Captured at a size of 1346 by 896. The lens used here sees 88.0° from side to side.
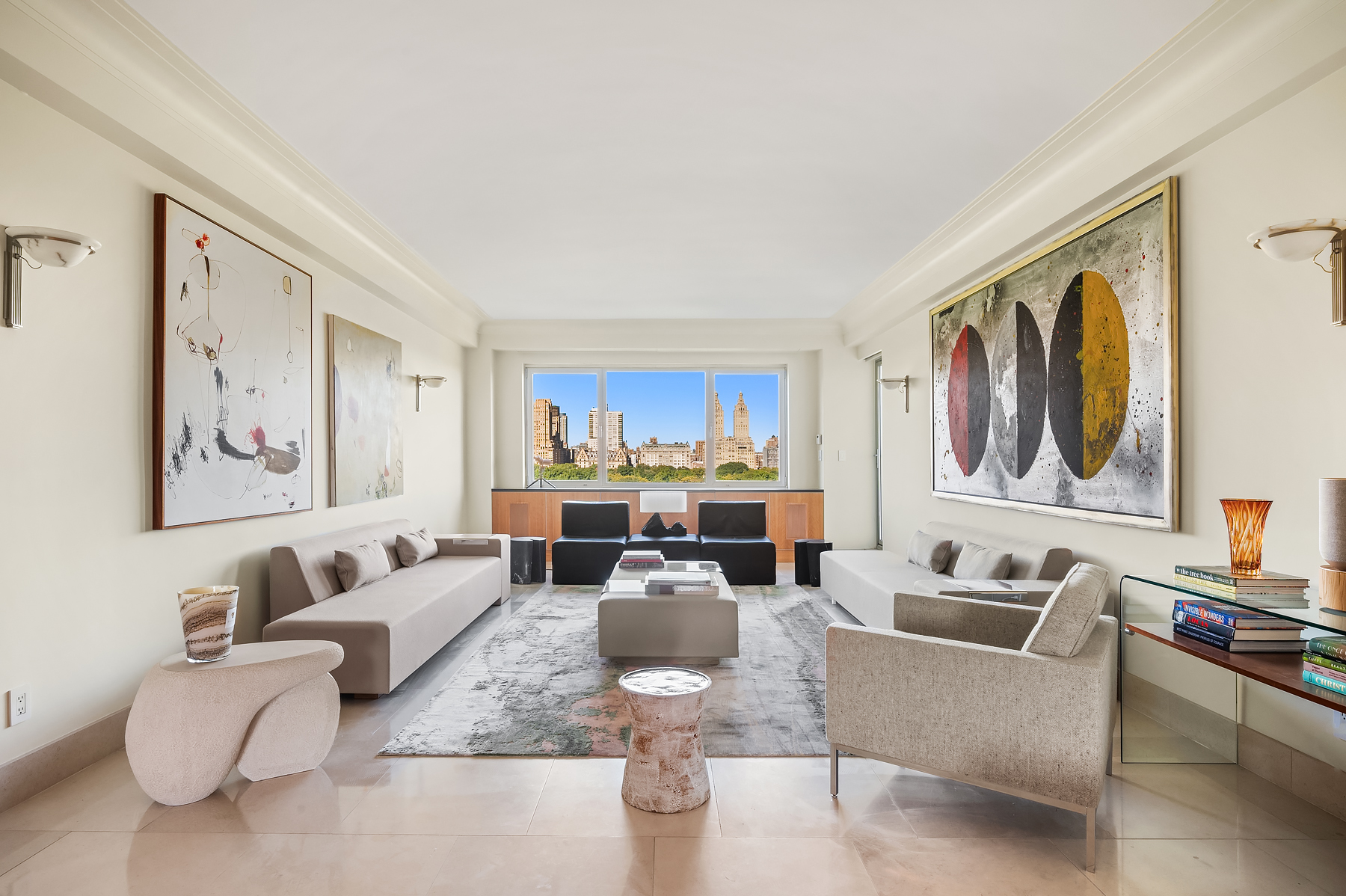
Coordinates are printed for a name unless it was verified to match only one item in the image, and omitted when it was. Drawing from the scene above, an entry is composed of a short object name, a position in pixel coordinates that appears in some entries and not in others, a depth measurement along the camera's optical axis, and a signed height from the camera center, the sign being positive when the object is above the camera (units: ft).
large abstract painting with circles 10.50 +1.34
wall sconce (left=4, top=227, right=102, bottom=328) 7.98 +2.34
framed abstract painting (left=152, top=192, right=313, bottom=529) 10.57 +1.33
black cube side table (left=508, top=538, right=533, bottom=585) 22.62 -3.58
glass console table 8.18 -2.96
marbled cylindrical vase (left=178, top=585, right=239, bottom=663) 8.35 -2.03
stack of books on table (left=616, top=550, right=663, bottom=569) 16.98 -2.69
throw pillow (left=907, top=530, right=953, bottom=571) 16.14 -2.46
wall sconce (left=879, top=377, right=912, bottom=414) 21.21 +2.05
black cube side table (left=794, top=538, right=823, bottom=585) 22.13 -3.60
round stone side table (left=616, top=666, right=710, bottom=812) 7.90 -3.46
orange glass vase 7.79 -0.94
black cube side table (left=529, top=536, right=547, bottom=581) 22.93 -3.58
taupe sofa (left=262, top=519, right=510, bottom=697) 11.37 -2.83
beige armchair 7.05 -2.71
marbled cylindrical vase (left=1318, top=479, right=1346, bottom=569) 6.71 -0.73
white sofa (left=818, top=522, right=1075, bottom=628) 12.81 -2.92
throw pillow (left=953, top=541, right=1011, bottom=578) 13.48 -2.29
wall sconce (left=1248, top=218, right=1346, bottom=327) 7.45 +2.23
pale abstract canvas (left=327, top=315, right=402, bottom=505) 16.07 +0.97
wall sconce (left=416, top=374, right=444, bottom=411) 21.39 +2.18
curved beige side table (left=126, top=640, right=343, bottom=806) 7.95 -3.19
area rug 9.77 -4.11
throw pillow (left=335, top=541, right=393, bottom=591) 14.07 -2.37
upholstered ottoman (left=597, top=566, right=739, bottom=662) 13.34 -3.39
